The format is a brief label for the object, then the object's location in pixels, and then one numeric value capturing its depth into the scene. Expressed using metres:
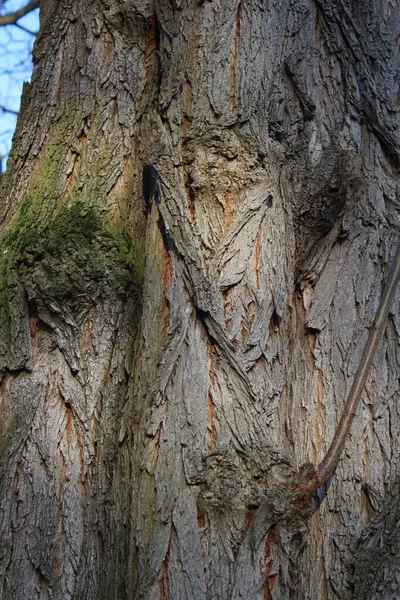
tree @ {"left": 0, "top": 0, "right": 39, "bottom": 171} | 5.80
